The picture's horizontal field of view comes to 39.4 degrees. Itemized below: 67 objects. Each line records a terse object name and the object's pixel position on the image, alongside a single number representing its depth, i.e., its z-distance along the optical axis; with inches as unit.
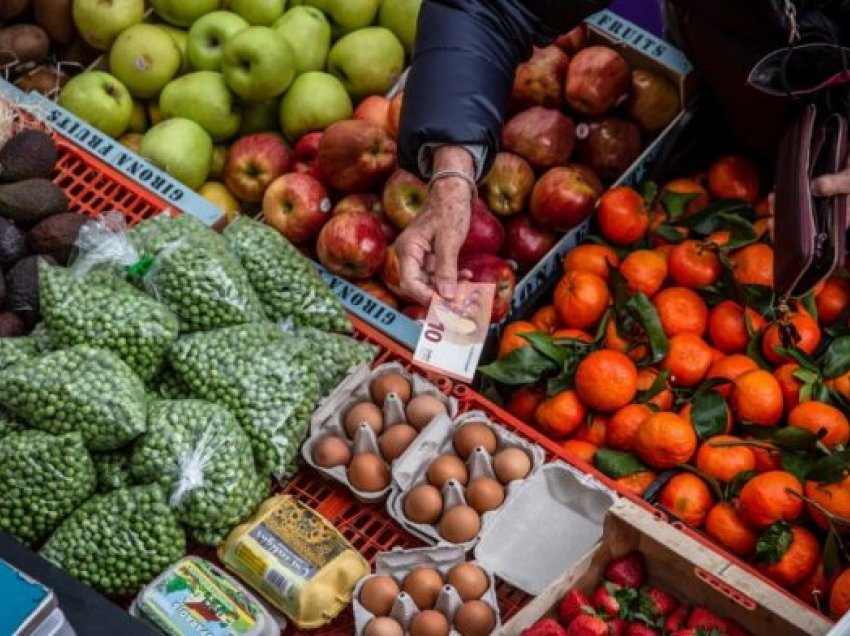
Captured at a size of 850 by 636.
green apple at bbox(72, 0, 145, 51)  148.7
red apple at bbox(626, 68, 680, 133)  140.9
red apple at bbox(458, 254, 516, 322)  126.8
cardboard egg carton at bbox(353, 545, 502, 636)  97.2
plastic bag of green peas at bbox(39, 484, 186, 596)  94.5
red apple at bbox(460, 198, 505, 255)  129.6
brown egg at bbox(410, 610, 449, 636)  90.4
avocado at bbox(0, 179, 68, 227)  119.1
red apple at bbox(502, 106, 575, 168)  135.7
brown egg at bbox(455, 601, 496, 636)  91.7
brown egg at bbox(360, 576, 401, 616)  93.6
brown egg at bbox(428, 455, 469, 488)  103.1
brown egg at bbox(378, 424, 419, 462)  105.5
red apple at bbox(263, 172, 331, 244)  133.0
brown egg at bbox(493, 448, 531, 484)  104.2
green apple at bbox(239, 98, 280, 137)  147.9
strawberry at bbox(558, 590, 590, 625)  89.7
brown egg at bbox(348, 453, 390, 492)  103.6
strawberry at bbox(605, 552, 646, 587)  94.1
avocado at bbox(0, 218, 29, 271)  116.2
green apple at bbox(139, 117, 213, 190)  138.5
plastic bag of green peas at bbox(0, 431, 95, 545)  94.0
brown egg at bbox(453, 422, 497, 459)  105.8
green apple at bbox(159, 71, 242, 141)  143.1
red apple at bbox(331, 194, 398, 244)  132.9
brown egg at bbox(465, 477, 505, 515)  101.6
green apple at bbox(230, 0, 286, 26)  148.6
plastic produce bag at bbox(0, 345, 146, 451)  94.9
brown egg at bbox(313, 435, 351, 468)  105.2
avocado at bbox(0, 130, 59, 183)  124.4
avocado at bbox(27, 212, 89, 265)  117.2
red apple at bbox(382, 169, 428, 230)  130.7
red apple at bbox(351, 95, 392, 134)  140.8
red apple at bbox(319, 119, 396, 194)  132.4
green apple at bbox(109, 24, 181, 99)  146.1
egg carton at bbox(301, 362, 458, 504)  105.0
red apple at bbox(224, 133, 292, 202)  139.9
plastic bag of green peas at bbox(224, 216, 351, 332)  113.8
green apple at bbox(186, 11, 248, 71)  145.9
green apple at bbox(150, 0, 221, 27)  148.9
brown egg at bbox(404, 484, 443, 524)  101.0
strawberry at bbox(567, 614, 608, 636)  87.0
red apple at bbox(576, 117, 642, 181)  139.1
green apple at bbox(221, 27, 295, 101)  139.1
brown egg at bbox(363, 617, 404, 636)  90.4
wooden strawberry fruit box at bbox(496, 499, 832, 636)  86.7
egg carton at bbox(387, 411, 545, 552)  101.4
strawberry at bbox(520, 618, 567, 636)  85.7
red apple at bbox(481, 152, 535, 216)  134.3
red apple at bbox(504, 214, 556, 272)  134.3
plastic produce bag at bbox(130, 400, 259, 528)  95.9
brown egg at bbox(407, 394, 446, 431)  107.6
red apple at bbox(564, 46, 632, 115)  137.6
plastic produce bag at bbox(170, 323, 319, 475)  102.2
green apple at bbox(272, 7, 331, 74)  145.8
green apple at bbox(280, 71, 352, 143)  143.3
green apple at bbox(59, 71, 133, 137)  142.6
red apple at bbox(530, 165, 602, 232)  131.0
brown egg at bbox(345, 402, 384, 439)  107.1
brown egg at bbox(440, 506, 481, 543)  99.4
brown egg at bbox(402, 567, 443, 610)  94.0
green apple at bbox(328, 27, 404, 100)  147.1
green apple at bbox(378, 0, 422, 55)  150.8
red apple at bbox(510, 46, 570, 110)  140.7
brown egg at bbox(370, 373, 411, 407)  109.8
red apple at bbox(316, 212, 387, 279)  126.2
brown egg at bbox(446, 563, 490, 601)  94.7
